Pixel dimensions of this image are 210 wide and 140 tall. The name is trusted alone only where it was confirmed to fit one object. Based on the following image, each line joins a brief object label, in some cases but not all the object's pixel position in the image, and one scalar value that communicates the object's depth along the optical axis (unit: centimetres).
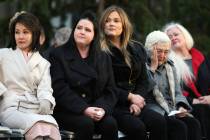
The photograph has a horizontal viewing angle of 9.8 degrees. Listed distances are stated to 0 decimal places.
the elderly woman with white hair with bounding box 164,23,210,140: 1497
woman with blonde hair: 1321
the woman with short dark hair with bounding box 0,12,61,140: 1151
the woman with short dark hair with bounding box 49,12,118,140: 1230
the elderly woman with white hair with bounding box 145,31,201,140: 1395
